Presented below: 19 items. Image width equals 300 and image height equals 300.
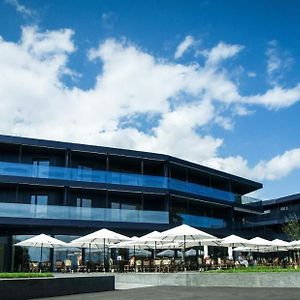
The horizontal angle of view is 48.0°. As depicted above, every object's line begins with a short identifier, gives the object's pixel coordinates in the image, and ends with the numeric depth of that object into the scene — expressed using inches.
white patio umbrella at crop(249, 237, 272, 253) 820.6
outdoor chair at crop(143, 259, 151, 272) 735.2
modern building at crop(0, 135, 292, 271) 797.6
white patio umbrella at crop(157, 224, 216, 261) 642.9
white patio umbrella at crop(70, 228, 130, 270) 681.6
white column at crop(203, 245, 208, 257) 993.9
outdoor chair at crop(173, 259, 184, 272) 700.1
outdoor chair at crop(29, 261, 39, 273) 738.9
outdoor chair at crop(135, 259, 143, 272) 737.0
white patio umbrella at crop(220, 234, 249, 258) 774.5
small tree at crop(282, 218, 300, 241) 1110.2
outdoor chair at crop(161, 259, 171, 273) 698.8
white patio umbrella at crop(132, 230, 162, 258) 689.4
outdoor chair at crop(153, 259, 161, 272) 714.2
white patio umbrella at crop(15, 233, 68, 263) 681.7
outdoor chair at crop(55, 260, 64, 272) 754.9
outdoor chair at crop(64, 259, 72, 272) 750.6
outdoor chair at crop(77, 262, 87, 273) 729.4
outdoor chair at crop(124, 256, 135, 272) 738.7
